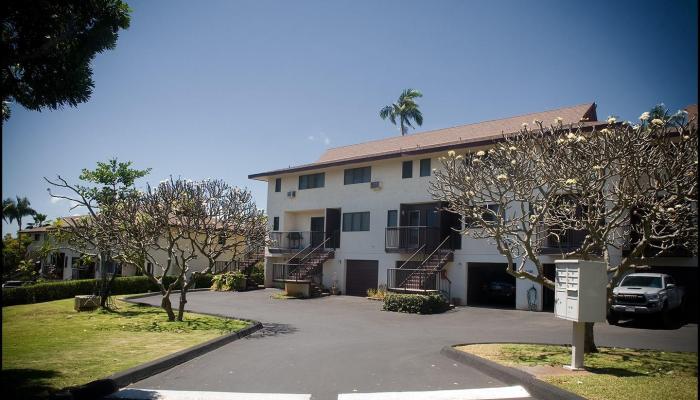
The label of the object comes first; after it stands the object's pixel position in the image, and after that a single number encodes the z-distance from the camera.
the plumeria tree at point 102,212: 18.30
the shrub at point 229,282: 30.51
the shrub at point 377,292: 25.54
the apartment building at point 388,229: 23.34
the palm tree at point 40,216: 24.02
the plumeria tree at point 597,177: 9.84
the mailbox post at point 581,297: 8.30
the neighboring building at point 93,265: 34.31
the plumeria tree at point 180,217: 16.69
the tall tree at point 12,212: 46.91
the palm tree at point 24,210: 51.72
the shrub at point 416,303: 20.16
